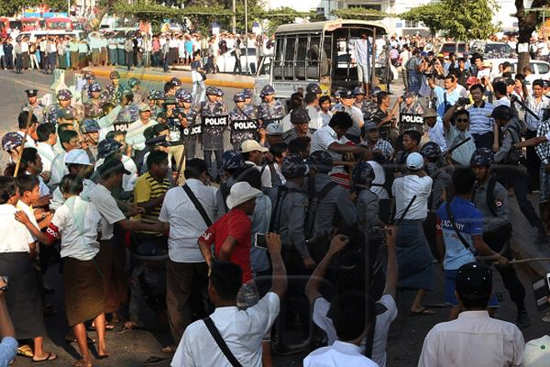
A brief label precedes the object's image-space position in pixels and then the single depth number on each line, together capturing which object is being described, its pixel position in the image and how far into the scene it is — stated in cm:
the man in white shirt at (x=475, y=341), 452
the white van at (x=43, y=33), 4822
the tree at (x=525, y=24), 2112
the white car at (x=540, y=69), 2717
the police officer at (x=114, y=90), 1520
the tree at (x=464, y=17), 3403
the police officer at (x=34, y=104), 1500
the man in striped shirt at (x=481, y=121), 1273
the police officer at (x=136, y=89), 1458
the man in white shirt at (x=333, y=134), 1041
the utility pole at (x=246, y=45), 3539
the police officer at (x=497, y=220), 779
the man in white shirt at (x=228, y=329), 470
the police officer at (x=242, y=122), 1364
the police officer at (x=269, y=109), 1411
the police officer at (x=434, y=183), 905
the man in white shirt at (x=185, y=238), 741
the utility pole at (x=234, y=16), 3838
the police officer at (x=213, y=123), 1342
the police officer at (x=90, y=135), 1055
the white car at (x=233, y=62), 3653
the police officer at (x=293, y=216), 755
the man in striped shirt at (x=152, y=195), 830
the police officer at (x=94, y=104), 1398
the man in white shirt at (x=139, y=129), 1184
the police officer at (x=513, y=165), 1048
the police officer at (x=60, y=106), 1326
